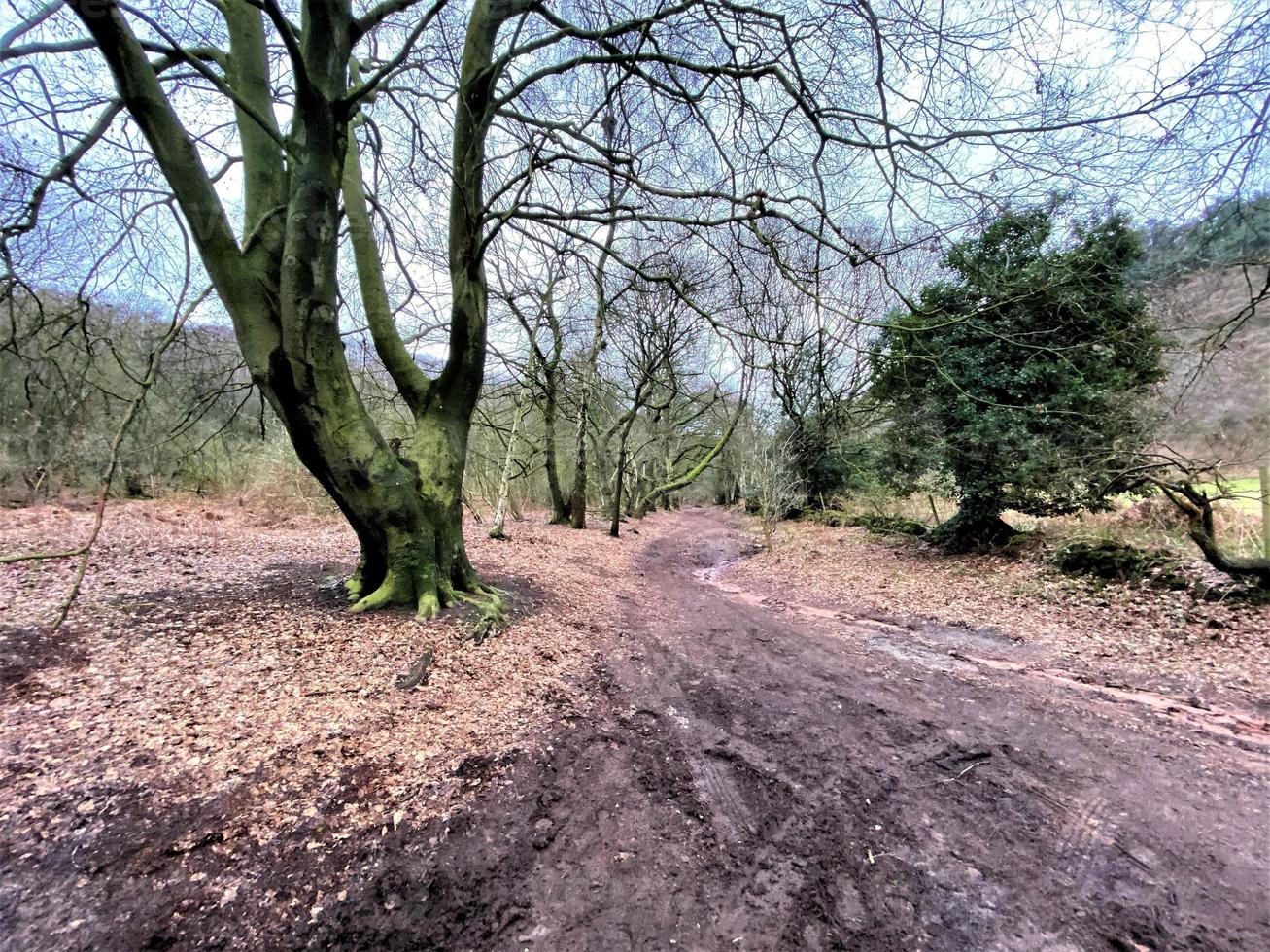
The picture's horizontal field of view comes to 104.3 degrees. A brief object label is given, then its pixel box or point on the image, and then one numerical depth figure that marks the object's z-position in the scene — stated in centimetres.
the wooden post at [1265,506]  553
